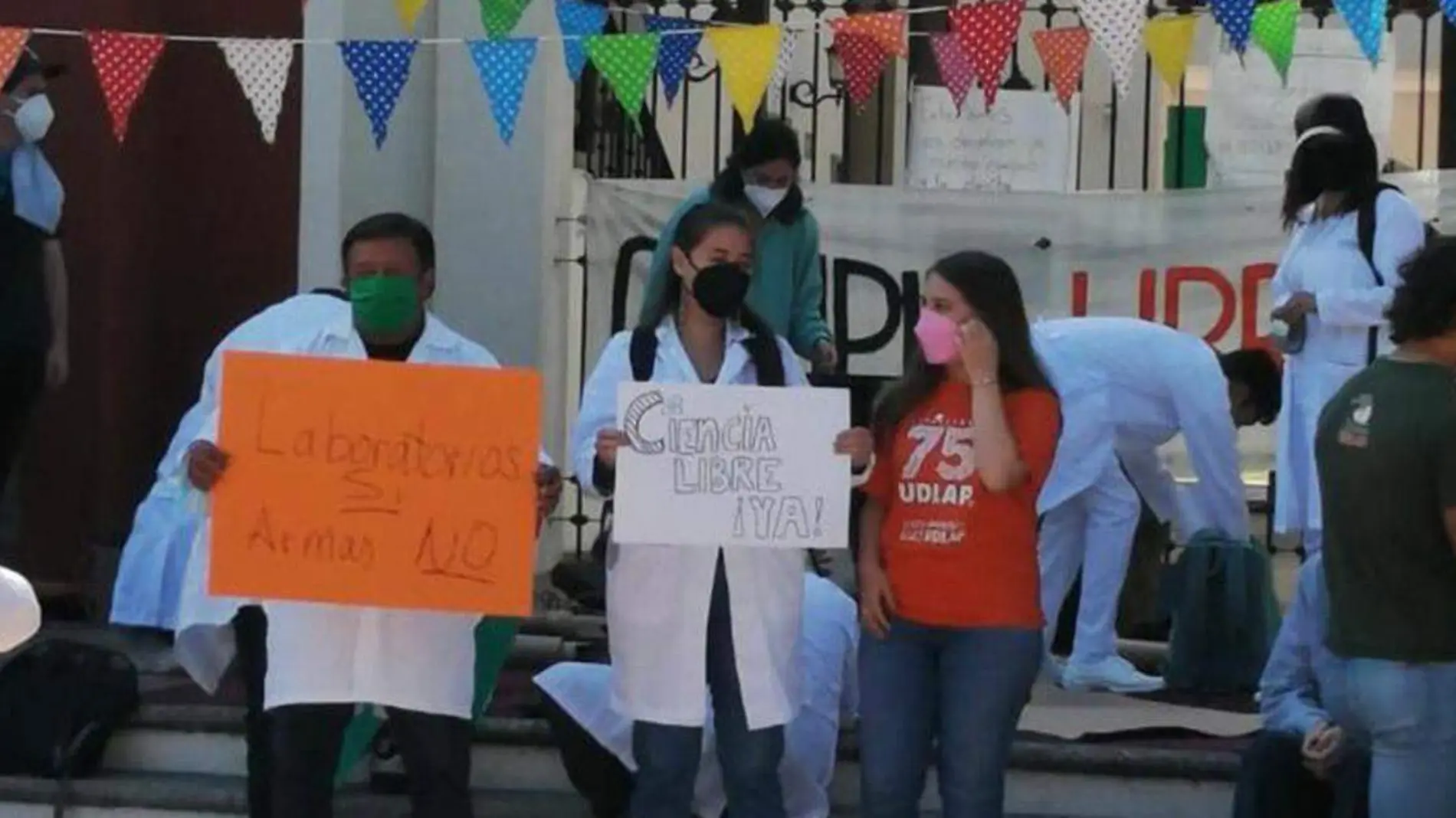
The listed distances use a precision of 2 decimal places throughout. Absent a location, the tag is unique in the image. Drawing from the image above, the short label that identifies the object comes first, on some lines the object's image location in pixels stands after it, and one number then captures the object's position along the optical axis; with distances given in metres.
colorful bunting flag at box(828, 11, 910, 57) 15.96
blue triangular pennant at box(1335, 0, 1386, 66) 14.80
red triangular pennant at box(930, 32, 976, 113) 16.37
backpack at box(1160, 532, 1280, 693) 17.28
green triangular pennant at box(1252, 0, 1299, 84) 15.48
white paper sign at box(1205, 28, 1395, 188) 22.08
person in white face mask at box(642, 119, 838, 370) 16.27
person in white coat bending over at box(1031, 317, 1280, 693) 17.06
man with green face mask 12.38
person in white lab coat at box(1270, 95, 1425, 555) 16.00
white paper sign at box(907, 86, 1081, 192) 21.84
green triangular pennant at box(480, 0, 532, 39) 16.75
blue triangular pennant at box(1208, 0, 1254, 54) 15.16
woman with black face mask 12.45
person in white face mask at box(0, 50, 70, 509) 17.25
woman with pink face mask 12.02
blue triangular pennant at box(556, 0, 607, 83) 16.70
